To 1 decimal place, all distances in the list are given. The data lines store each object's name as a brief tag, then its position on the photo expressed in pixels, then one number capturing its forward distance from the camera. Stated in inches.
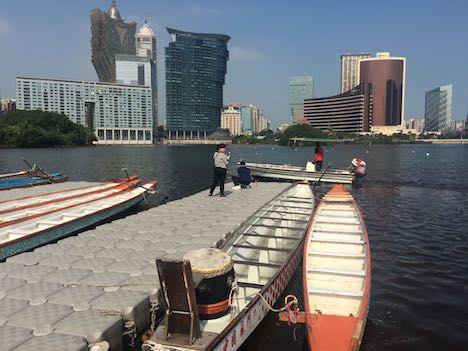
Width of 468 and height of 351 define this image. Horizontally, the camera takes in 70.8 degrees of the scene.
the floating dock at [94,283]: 183.0
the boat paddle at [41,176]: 959.8
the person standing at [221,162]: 581.3
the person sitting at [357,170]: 1237.7
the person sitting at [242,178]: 733.3
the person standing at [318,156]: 1041.0
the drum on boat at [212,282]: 196.4
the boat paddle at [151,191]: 791.7
